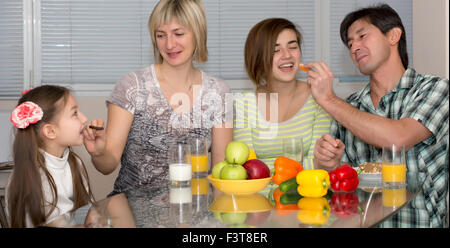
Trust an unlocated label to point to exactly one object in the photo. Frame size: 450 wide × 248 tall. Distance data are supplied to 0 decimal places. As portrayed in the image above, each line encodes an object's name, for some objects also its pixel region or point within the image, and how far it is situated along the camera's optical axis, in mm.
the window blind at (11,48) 3527
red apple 1564
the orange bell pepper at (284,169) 1724
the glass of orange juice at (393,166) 1605
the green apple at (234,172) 1542
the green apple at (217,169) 1619
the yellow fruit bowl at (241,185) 1527
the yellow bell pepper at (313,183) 1531
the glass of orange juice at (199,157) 1728
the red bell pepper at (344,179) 1608
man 1911
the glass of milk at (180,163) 1621
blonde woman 2188
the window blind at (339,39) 3639
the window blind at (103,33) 3546
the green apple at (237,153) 1602
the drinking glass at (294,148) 1812
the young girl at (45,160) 1741
